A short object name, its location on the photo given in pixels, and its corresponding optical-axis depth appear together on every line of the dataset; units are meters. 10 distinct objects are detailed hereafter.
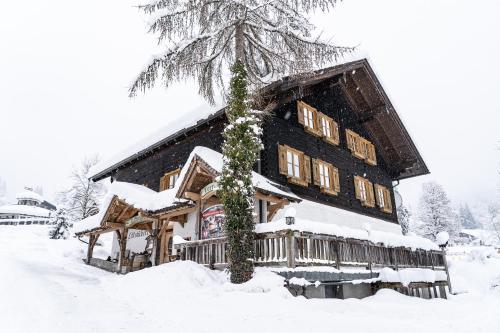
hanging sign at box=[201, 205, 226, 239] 12.15
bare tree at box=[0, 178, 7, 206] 106.80
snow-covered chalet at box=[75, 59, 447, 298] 9.55
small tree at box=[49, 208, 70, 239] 28.83
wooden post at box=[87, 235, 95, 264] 18.73
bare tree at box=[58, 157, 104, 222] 31.67
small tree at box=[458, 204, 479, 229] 139.48
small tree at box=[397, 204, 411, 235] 41.00
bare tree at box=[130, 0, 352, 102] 10.99
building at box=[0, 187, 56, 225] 48.97
